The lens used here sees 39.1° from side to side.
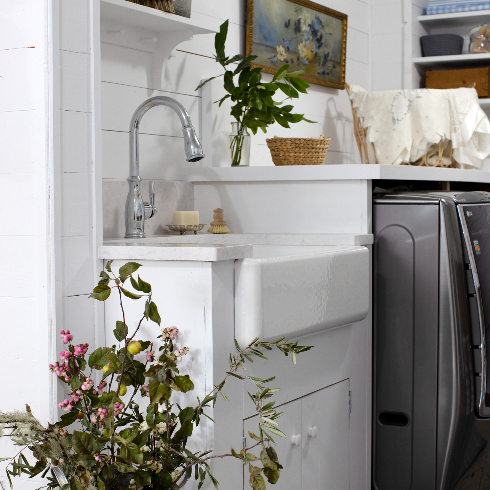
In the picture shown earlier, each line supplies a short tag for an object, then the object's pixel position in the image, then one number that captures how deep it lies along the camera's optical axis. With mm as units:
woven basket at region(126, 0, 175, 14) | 1843
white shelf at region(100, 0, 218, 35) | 1753
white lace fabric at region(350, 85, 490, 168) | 2578
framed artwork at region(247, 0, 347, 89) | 2625
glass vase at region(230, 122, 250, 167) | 2246
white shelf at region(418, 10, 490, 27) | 3473
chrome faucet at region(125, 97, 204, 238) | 1830
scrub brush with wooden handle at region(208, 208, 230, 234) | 2023
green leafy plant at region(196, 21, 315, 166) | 2125
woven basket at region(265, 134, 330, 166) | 2174
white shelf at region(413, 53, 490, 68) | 3449
